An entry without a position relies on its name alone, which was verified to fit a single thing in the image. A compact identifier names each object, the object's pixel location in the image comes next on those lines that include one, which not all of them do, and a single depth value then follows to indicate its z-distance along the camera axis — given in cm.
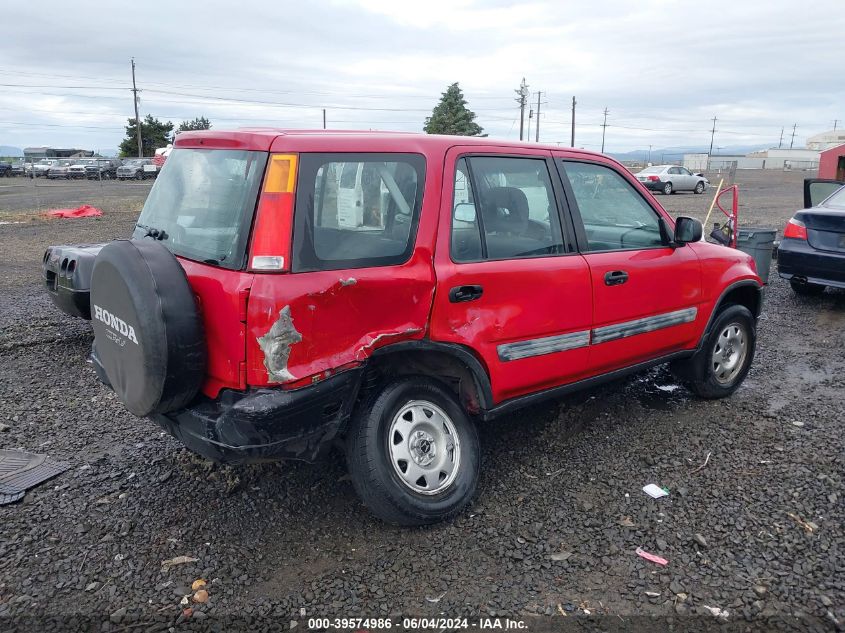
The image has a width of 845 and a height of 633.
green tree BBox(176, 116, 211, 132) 6033
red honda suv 283
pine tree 5544
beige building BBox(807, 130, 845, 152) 9581
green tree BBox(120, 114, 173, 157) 6159
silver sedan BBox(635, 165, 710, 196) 3225
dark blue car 754
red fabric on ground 1827
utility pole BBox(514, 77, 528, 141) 5616
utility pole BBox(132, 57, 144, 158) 5678
